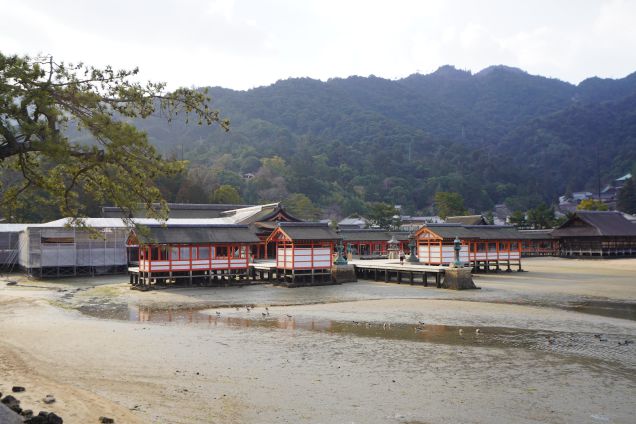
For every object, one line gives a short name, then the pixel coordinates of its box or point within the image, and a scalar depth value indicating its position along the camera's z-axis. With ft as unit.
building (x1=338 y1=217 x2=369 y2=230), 258.12
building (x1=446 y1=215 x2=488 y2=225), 206.32
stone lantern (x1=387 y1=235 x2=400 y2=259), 150.20
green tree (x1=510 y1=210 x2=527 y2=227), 248.11
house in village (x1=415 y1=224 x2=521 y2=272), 121.19
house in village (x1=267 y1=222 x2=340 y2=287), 108.37
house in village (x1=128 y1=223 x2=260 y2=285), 101.55
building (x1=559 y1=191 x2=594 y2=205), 406.00
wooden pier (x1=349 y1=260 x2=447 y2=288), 103.40
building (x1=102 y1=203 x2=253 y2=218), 172.65
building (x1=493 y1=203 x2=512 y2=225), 357.32
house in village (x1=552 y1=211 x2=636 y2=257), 190.97
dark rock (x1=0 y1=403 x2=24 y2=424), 22.81
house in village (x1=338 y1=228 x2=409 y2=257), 180.55
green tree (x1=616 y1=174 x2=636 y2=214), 290.76
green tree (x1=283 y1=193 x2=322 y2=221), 268.82
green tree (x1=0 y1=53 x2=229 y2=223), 28.17
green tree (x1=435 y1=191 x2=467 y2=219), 272.51
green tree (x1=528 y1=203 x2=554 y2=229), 245.45
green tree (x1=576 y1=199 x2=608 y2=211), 258.78
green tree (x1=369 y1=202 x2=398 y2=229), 244.01
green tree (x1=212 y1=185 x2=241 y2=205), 238.68
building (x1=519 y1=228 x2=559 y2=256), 207.51
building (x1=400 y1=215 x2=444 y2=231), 273.95
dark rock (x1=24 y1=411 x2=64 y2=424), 25.63
